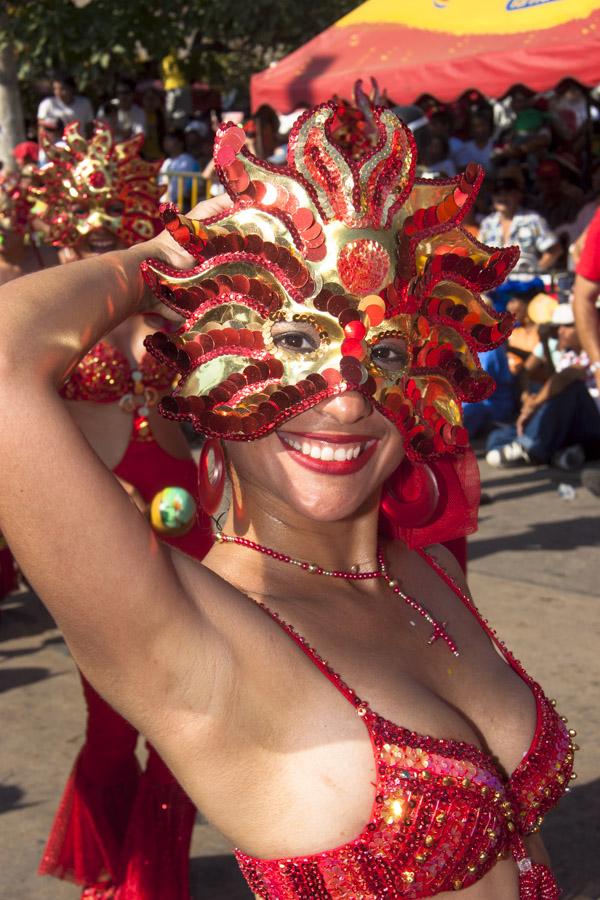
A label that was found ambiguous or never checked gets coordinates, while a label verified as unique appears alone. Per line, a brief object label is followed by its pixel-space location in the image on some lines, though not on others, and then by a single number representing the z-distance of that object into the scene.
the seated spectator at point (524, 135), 13.50
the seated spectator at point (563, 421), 8.77
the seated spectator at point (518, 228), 10.52
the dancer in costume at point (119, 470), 3.40
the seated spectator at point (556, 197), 12.41
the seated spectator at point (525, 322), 9.42
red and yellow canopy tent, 8.72
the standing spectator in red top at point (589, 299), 5.64
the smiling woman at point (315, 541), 1.57
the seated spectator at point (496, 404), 9.15
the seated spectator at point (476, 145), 14.12
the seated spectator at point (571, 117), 13.74
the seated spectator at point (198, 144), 15.51
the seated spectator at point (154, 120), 16.22
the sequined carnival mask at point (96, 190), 4.64
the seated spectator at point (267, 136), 11.77
